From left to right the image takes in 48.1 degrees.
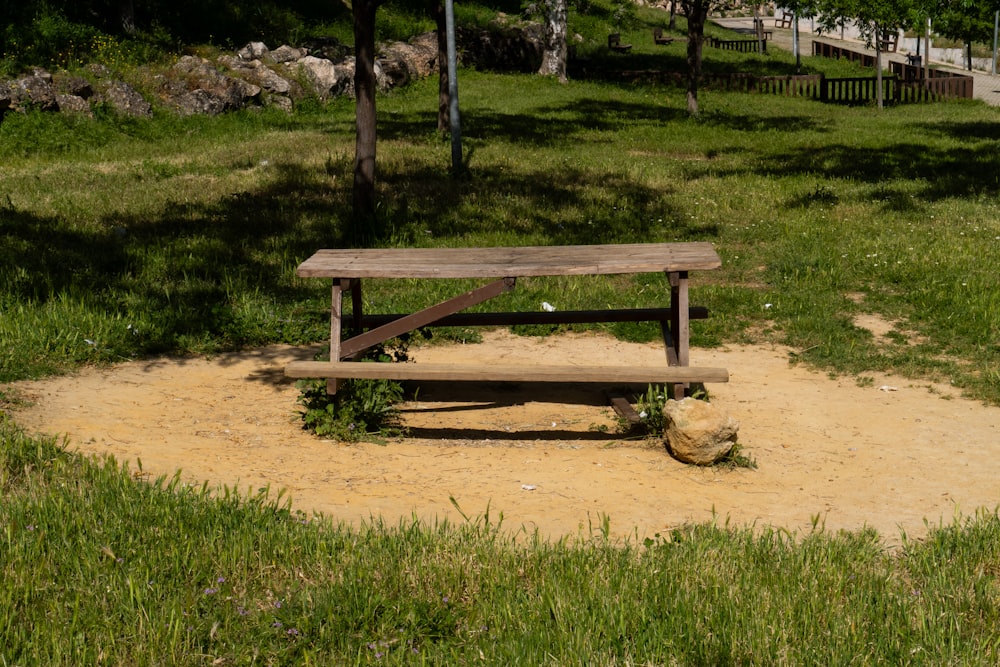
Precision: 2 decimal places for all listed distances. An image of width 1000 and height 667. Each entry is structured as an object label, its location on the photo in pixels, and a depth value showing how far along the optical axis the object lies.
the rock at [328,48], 26.59
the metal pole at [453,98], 16.45
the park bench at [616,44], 39.97
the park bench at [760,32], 49.68
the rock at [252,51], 25.12
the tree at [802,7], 30.48
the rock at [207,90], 21.78
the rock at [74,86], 20.03
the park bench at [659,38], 45.06
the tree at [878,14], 29.03
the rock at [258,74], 23.78
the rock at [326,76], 24.94
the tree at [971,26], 43.72
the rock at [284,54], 25.45
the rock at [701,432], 6.66
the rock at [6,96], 19.12
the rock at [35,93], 19.41
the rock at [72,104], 19.84
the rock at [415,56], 28.64
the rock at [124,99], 20.56
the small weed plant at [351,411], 7.27
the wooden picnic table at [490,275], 7.00
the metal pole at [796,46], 41.54
